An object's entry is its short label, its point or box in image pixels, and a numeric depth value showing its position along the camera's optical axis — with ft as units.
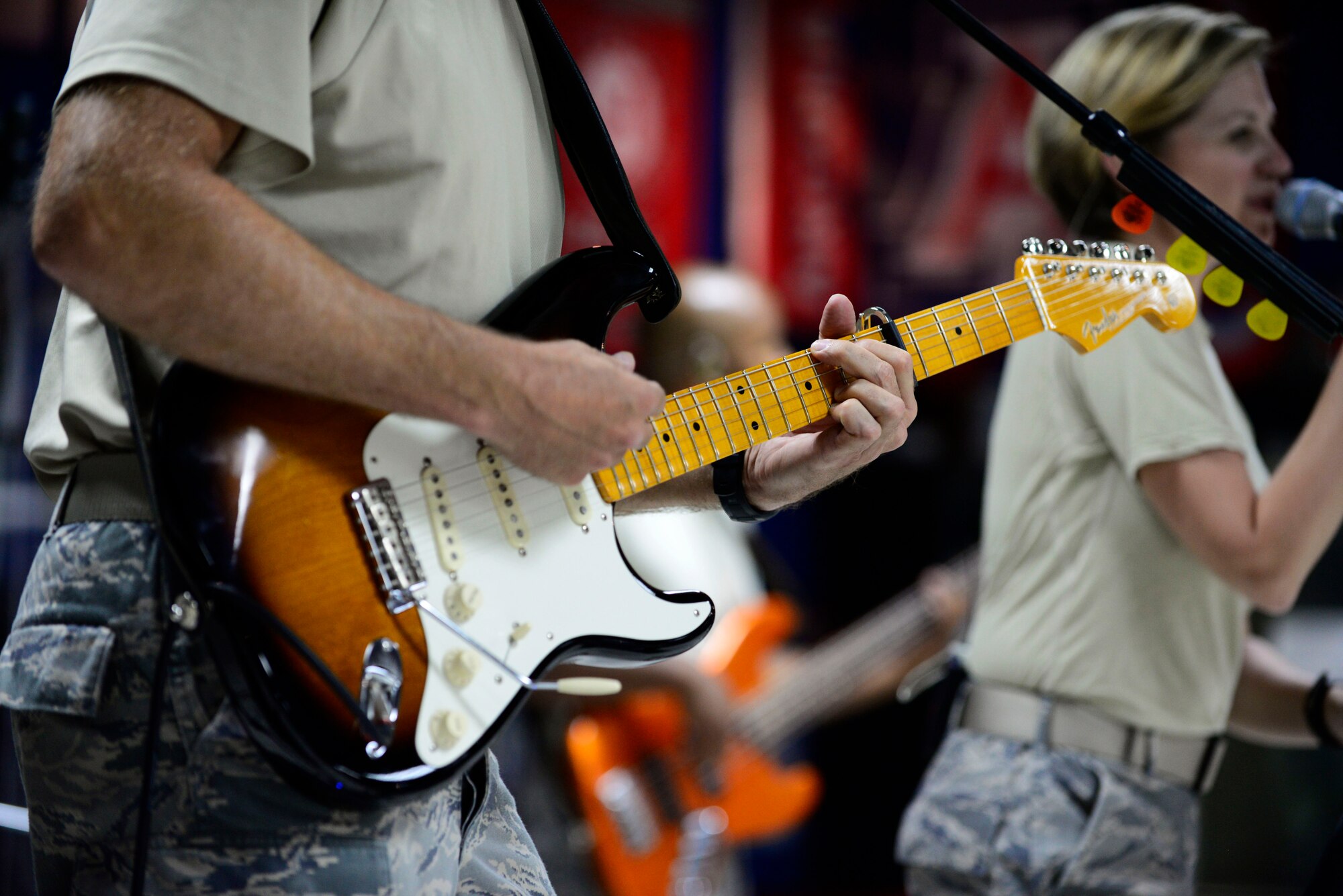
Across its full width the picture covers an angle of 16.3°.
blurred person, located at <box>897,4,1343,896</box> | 11.69
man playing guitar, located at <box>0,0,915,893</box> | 9.85
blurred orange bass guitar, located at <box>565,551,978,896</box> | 19.97
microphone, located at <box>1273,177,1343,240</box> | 11.89
